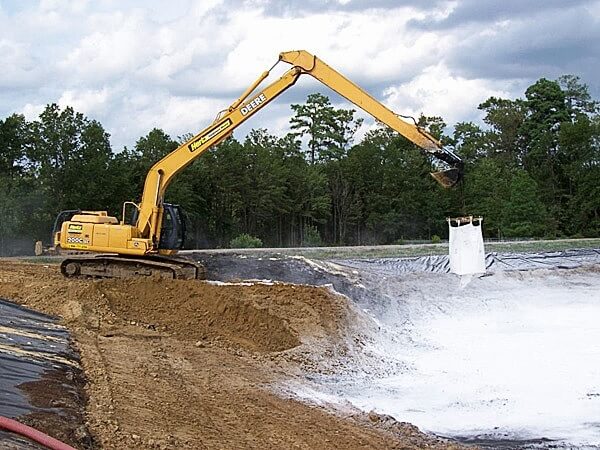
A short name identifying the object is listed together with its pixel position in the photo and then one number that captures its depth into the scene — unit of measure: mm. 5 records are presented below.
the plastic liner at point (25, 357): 6519
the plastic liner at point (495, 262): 20984
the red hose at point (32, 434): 5445
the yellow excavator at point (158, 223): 16891
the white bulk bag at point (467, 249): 17531
